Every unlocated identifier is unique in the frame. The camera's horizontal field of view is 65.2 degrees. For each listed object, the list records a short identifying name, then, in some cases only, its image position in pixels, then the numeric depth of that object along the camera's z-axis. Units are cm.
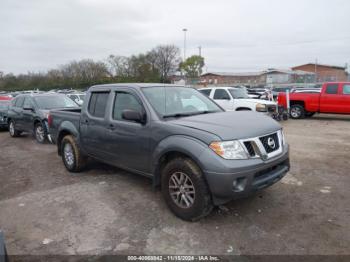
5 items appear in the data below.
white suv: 1134
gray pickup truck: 327
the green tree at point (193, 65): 6931
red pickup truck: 1287
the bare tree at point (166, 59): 6194
